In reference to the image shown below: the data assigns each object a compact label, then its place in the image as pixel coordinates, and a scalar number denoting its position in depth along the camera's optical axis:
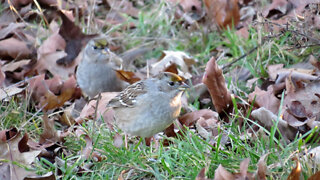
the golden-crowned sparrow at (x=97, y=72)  10.55
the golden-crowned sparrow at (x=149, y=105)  7.50
